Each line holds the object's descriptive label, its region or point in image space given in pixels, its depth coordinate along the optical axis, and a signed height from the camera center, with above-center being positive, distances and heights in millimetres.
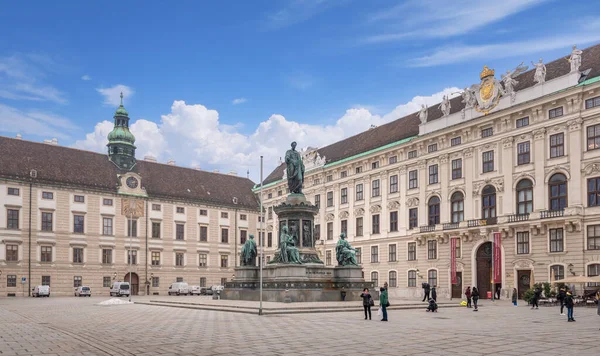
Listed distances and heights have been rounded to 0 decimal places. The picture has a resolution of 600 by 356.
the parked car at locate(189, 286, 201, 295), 69000 -6723
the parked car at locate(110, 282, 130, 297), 60969 -5805
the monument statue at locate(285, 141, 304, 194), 37656 +3363
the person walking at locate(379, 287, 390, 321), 23766 -2850
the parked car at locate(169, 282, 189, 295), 68438 -6519
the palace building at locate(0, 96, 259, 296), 62344 +1087
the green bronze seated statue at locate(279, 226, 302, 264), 34156 -1141
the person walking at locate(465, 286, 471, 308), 34781 -3800
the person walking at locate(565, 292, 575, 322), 23906 -3075
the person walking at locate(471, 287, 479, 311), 31572 -3502
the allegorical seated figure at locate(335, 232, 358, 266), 36344 -1629
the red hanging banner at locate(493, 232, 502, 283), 46656 -2314
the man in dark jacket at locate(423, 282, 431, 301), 37784 -3705
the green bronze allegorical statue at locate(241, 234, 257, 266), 38875 -1579
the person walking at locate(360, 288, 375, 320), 24250 -2825
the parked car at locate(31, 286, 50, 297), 59600 -5802
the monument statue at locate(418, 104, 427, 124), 55469 +9872
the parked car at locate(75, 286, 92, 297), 61531 -6025
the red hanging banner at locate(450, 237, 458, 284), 50403 -2560
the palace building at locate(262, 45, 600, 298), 42188 +3318
